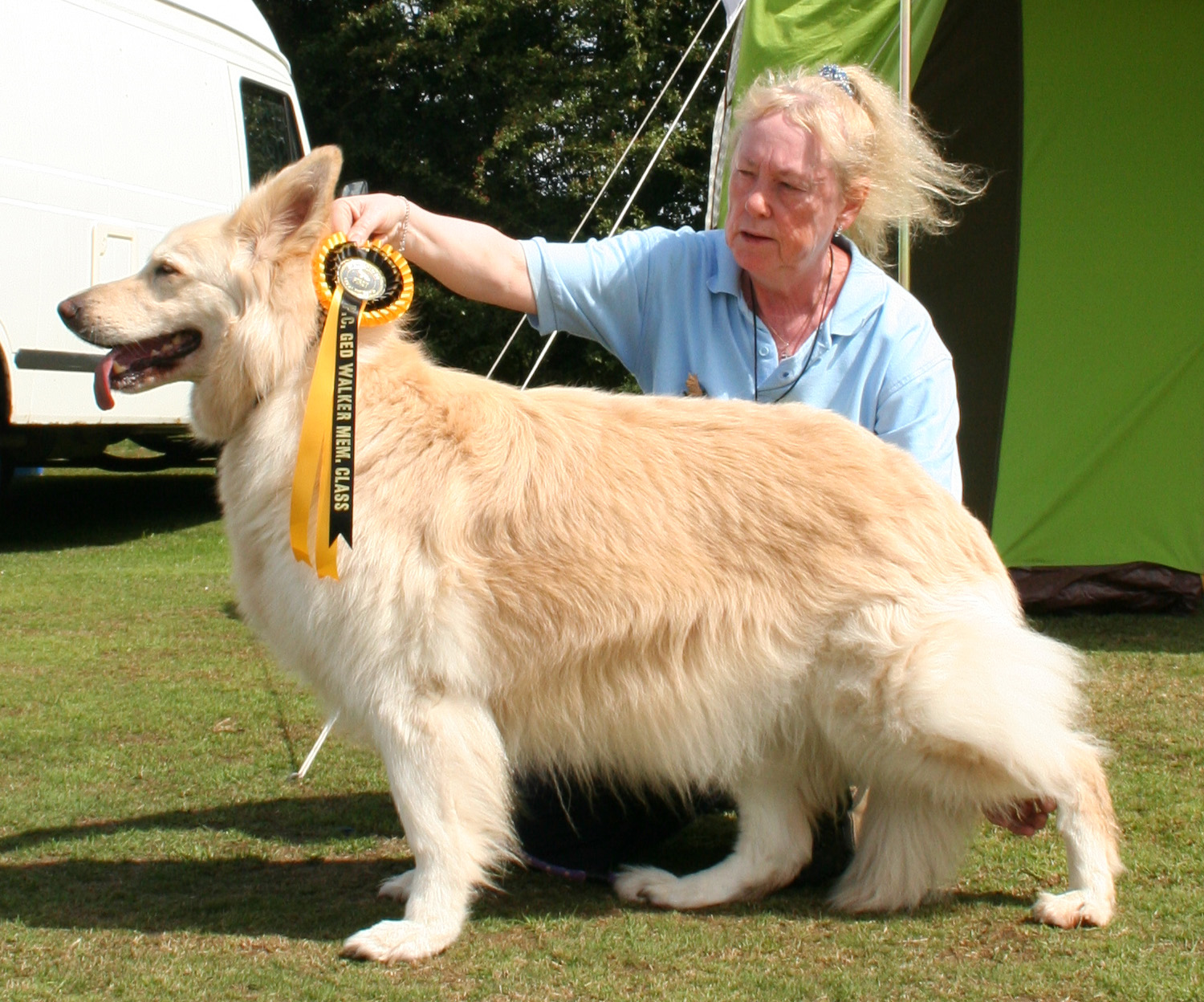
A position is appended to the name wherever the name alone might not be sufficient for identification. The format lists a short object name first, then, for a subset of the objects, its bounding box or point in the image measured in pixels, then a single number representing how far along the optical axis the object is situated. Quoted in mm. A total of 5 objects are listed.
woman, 2992
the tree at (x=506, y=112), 14797
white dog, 2461
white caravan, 6301
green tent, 5551
